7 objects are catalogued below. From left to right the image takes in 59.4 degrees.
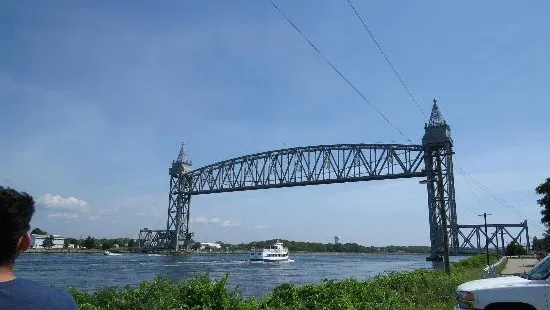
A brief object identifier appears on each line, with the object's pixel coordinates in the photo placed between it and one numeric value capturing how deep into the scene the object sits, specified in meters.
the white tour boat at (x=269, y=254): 100.88
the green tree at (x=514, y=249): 79.50
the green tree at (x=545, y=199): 41.56
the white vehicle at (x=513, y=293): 8.49
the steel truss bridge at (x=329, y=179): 81.62
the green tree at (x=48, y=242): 165.73
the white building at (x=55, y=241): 166.57
